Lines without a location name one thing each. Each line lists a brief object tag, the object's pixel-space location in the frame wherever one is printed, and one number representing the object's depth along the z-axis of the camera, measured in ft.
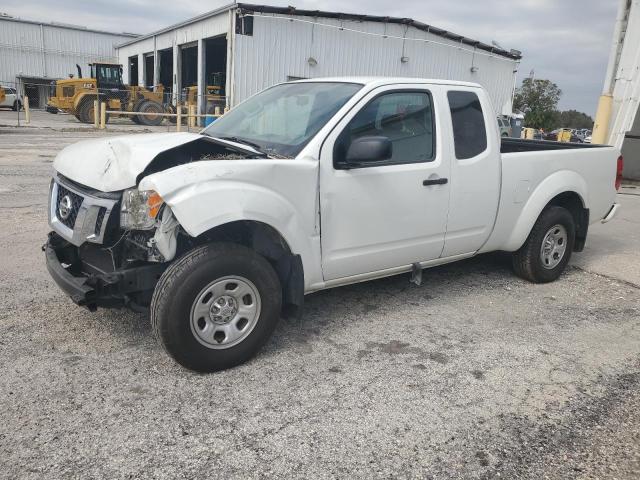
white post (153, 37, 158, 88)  122.93
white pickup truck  10.41
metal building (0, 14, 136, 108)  156.87
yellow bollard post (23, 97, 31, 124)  85.78
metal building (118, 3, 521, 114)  84.53
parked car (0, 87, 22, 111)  123.88
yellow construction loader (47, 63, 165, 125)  91.40
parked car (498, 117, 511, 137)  86.74
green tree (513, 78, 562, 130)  209.26
